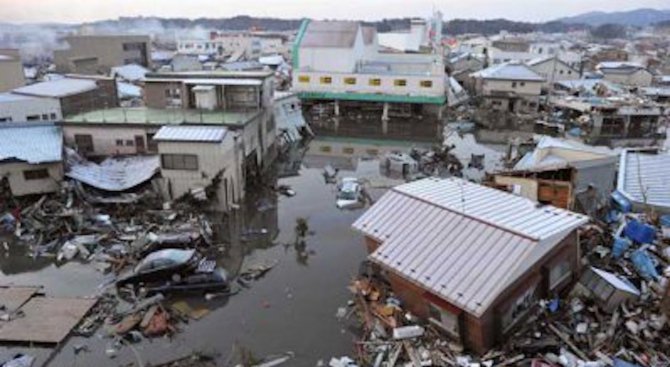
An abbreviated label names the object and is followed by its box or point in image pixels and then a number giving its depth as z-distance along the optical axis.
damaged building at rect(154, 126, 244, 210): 20.66
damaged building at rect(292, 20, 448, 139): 43.25
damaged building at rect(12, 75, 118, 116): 27.70
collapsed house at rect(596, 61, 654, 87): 57.00
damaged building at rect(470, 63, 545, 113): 46.16
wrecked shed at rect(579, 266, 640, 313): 12.66
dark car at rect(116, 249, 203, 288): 15.27
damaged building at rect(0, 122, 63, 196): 21.12
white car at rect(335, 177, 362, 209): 23.08
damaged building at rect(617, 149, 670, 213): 17.56
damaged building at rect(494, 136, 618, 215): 18.11
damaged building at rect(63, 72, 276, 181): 24.30
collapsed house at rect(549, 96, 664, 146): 38.84
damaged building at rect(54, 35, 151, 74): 53.06
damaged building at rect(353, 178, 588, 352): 11.53
